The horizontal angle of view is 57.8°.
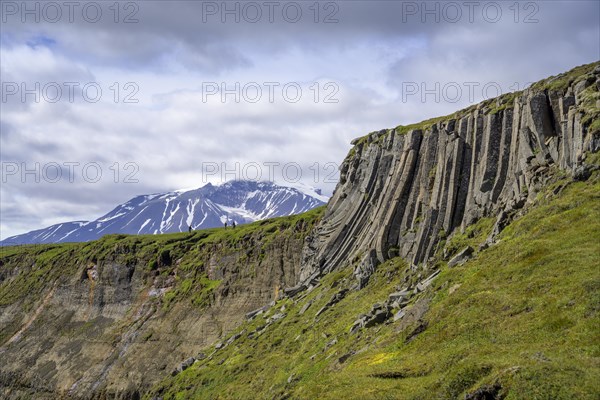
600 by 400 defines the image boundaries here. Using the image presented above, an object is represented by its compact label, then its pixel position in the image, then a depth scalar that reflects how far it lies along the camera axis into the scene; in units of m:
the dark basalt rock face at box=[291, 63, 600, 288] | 54.44
